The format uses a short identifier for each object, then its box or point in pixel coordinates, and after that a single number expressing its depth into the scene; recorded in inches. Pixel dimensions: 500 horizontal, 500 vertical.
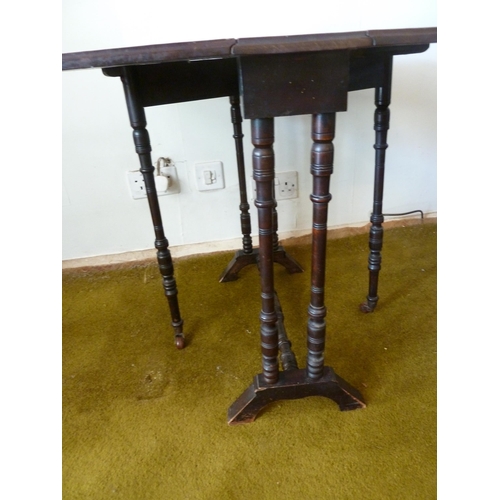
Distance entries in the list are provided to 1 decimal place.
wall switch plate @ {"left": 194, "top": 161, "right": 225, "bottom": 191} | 50.9
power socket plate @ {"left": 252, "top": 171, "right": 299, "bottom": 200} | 52.7
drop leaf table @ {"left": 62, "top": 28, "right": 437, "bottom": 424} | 20.8
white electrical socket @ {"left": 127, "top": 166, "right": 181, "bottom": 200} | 50.4
